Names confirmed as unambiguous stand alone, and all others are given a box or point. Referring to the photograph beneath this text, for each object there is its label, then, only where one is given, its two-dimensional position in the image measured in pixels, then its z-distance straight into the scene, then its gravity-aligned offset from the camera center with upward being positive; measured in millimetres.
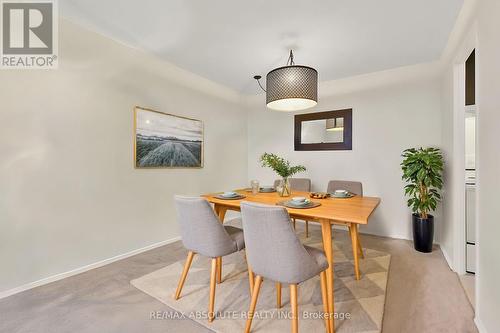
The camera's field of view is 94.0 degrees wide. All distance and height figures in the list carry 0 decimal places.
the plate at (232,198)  2156 -299
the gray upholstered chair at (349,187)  2723 -271
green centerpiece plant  2176 -27
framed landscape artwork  2861 +341
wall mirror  3689 +584
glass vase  2277 -224
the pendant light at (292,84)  2082 +743
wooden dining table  1447 -313
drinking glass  2477 -222
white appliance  2271 -582
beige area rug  1581 -1072
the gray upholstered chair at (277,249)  1282 -480
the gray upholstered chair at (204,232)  1631 -485
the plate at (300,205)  1716 -299
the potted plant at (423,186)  2697 -249
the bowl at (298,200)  1806 -273
